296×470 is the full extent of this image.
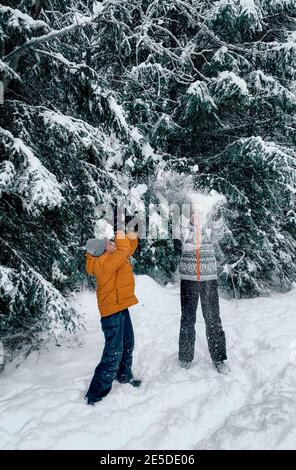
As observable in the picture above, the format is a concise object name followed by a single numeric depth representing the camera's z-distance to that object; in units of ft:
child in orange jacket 11.03
